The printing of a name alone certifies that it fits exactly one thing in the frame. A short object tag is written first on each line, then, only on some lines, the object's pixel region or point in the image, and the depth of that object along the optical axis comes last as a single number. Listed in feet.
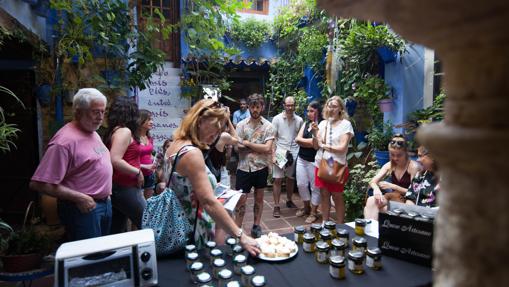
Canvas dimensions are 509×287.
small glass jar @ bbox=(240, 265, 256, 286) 5.29
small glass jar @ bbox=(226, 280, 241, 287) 5.08
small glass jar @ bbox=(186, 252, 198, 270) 5.89
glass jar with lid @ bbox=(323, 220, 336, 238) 7.29
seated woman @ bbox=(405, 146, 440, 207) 9.71
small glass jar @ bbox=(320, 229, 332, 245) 6.73
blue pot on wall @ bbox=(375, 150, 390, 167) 14.76
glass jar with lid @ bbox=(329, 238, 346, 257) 6.18
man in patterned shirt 13.87
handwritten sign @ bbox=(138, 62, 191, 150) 16.81
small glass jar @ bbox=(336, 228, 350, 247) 6.82
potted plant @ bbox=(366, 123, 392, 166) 14.89
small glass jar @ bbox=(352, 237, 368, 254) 6.32
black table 5.57
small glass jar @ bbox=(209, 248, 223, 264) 5.95
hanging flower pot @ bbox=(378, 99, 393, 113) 15.49
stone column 1.24
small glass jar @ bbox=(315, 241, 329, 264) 6.22
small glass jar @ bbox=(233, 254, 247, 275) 5.69
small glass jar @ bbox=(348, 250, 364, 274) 5.79
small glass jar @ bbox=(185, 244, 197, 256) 6.14
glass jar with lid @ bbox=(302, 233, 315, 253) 6.64
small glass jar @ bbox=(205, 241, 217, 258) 6.33
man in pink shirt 7.50
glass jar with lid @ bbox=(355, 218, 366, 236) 7.66
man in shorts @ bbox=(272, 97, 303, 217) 16.76
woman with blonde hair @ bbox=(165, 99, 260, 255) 6.45
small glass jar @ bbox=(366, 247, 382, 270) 5.97
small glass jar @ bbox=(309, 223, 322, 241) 7.15
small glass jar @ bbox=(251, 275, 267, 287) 5.24
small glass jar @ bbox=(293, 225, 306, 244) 7.07
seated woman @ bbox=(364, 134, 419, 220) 10.84
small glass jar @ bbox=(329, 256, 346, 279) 5.63
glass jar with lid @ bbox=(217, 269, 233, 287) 5.27
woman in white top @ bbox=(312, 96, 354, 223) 13.24
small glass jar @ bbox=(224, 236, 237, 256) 6.39
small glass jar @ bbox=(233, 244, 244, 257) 6.05
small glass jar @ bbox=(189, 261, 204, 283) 5.49
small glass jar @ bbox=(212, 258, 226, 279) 5.62
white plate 6.18
